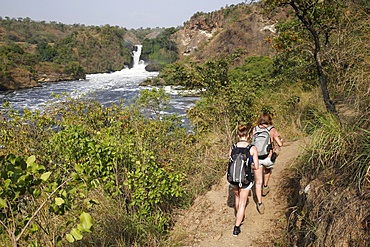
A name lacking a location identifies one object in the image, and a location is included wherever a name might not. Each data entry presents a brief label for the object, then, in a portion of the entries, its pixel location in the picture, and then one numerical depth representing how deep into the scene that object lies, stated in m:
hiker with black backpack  3.85
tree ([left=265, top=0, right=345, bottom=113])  4.79
